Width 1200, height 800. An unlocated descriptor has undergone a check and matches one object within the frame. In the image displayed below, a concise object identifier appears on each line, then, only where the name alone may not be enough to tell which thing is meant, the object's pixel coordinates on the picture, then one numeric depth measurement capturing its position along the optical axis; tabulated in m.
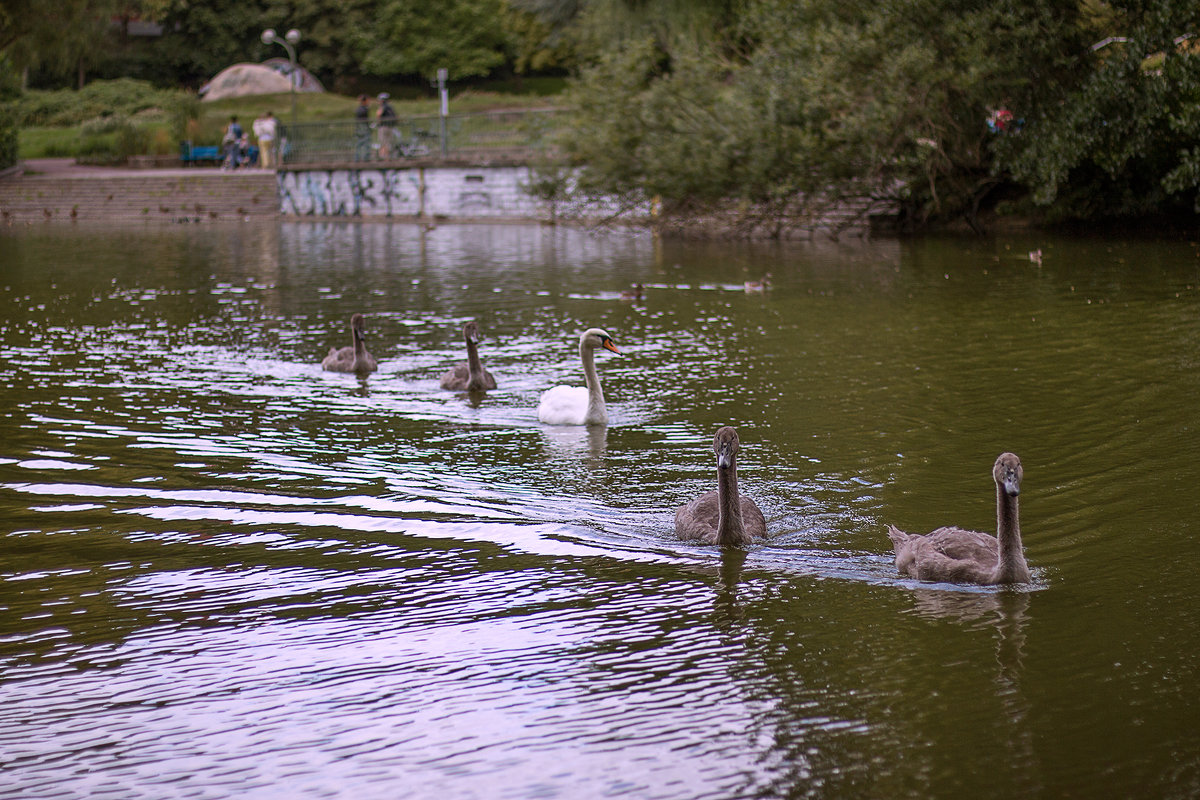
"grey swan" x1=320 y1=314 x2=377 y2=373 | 15.98
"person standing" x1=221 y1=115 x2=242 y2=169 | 60.19
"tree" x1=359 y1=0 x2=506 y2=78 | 80.81
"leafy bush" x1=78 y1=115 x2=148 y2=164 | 63.69
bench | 62.81
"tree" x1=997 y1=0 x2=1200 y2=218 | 25.47
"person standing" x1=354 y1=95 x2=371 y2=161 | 53.31
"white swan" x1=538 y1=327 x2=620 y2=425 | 12.84
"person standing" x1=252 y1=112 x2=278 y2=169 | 57.22
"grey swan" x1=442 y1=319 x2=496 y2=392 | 14.59
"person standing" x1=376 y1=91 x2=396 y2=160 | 52.09
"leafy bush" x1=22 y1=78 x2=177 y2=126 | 70.94
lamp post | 57.83
